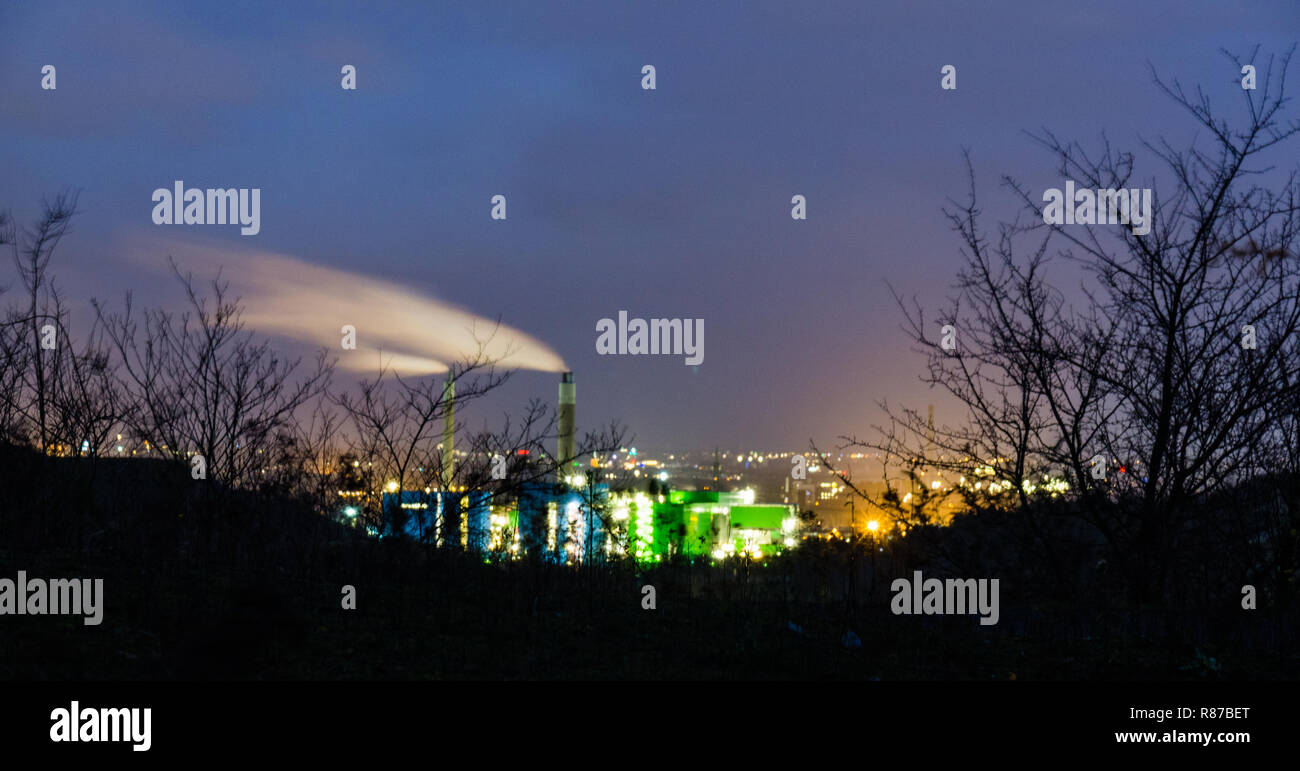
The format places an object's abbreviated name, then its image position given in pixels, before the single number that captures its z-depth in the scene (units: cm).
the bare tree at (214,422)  1055
